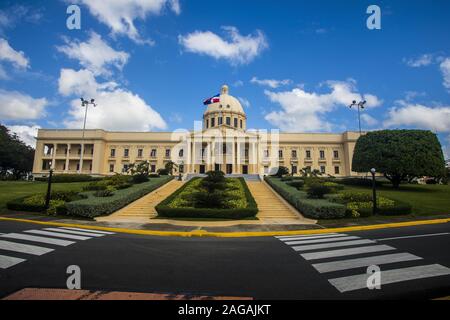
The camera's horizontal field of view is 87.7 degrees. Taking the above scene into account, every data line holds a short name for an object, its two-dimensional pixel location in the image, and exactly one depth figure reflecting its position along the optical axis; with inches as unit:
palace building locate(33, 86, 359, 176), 2255.2
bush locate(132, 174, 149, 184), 1108.5
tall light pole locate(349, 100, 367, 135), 1562.5
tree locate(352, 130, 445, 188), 1135.6
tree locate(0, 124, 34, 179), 2124.8
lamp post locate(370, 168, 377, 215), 599.3
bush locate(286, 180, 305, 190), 994.9
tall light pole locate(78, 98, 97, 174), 1626.5
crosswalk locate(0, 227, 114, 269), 248.5
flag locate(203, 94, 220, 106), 1686.8
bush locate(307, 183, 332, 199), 729.6
